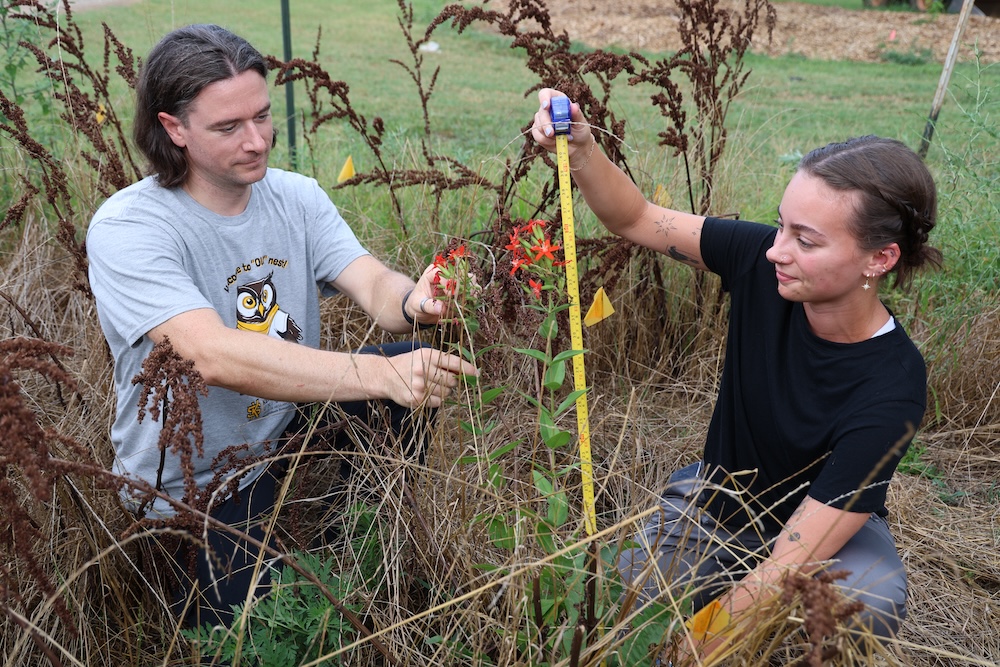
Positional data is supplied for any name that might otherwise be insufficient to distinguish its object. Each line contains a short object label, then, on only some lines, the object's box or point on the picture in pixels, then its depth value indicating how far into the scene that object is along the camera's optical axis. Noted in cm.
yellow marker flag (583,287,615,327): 213
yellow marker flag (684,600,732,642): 169
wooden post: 409
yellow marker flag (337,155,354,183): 346
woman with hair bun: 194
